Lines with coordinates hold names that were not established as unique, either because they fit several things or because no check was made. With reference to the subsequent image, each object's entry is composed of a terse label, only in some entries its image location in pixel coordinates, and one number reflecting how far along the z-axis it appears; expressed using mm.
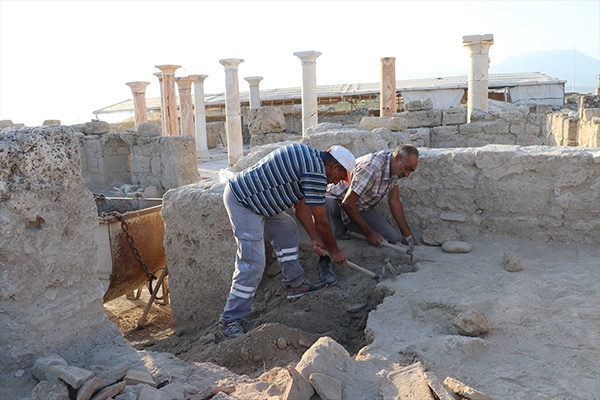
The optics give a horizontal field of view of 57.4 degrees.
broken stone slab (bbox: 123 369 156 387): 2535
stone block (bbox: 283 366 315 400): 2455
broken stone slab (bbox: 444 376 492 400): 2561
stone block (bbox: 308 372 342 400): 2523
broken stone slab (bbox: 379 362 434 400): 2660
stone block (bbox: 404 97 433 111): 14500
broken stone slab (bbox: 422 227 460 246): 4973
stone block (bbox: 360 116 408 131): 11156
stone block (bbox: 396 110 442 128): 14289
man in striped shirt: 4074
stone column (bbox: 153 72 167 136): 20125
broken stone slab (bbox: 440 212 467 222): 5078
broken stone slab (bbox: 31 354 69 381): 2527
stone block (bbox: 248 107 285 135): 12883
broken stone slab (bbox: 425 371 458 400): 2577
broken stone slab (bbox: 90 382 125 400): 2359
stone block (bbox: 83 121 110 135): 11898
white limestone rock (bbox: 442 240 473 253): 4746
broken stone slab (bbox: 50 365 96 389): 2391
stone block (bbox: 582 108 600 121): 11636
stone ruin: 2697
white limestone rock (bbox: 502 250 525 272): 4273
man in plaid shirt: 4641
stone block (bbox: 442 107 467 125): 14203
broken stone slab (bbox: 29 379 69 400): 2330
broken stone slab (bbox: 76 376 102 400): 2340
